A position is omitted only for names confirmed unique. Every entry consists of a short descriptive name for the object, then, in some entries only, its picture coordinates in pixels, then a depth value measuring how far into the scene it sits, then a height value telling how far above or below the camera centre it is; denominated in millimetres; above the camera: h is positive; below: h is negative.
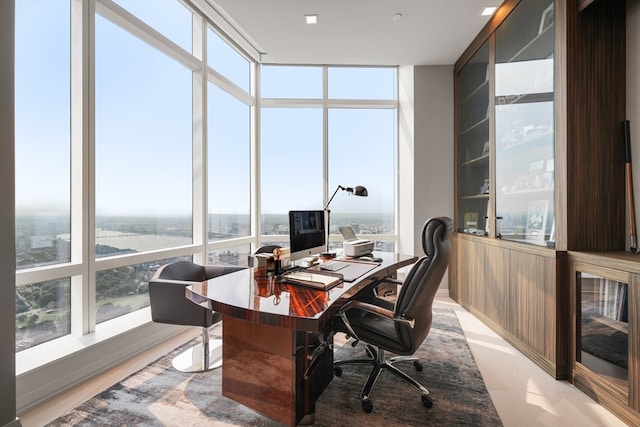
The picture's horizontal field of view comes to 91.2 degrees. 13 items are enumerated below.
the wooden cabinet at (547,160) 2250 +419
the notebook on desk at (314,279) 1803 -404
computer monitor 2311 -161
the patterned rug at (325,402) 1787 -1183
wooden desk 1497 -726
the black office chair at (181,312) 2227 -709
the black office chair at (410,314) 1756 -589
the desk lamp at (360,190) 3154 +229
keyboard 2273 -399
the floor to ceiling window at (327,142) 4672 +1069
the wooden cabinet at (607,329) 1777 -745
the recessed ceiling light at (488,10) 3118 +2037
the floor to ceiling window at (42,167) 2078 +332
